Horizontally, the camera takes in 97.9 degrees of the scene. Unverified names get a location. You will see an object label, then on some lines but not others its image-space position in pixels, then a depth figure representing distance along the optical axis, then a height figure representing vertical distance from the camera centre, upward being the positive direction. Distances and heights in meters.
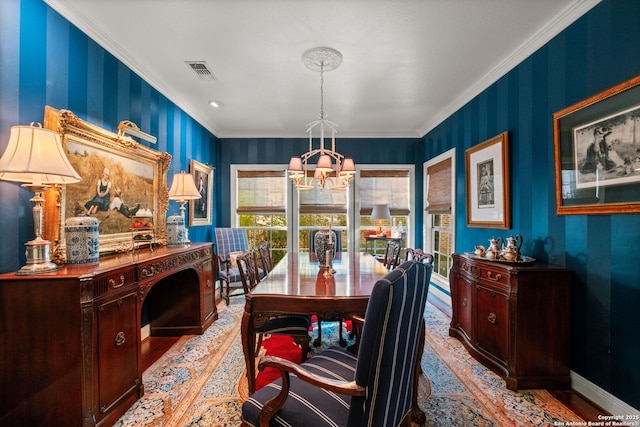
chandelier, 2.60 +1.51
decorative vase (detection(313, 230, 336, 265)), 2.52 -0.26
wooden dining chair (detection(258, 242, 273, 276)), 2.94 -0.44
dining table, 1.71 -0.52
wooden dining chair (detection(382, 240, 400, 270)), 2.83 -0.44
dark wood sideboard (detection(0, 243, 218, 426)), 1.54 -0.75
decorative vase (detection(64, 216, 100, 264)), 1.86 -0.16
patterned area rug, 1.76 -1.29
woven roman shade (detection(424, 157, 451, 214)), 4.16 +0.45
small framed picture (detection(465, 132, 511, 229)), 2.81 +0.37
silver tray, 2.22 -0.36
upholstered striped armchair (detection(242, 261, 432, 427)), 0.97 -0.62
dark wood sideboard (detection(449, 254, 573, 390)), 2.05 -0.82
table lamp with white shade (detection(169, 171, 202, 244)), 3.17 +0.31
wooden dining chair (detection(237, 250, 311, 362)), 2.12 -0.86
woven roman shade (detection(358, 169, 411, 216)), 5.27 +0.53
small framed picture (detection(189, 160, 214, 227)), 4.12 +0.33
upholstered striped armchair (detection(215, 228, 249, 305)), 4.00 -0.57
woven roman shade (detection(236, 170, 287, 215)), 5.30 +0.46
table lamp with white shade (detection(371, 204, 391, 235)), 4.94 +0.06
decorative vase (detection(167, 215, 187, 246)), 3.09 -0.17
